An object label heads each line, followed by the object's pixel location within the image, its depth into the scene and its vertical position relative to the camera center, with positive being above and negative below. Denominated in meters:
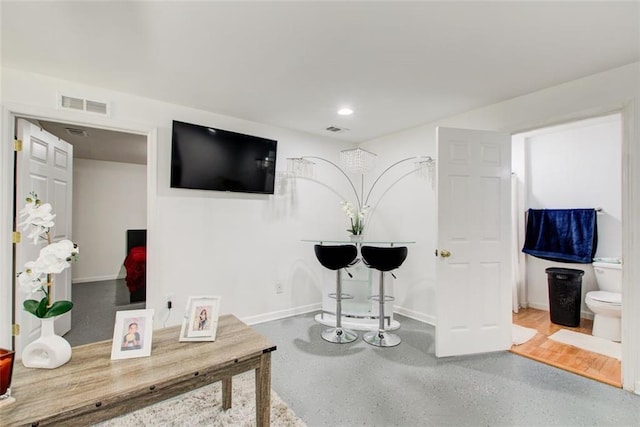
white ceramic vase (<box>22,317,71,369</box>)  1.27 -0.59
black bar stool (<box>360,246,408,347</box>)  2.83 -0.46
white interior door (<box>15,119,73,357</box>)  2.45 +0.26
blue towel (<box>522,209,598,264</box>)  3.54 -0.21
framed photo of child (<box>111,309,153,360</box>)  1.38 -0.57
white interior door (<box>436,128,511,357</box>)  2.69 -0.23
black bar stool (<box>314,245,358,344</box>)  2.95 -0.47
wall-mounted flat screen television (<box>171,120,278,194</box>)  3.00 +0.62
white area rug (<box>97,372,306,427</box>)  1.78 -1.24
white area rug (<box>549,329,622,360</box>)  2.75 -1.24
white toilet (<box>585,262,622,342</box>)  2.96 -0.84
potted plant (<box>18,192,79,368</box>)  1.22 -0.29
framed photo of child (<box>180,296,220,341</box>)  1.58 -0.57
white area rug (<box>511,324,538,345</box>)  3.00 -1.25
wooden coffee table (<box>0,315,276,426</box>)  1.04 -0.66
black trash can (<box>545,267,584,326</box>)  3.38 -0.91
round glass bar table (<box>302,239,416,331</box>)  3.43 -0.92
